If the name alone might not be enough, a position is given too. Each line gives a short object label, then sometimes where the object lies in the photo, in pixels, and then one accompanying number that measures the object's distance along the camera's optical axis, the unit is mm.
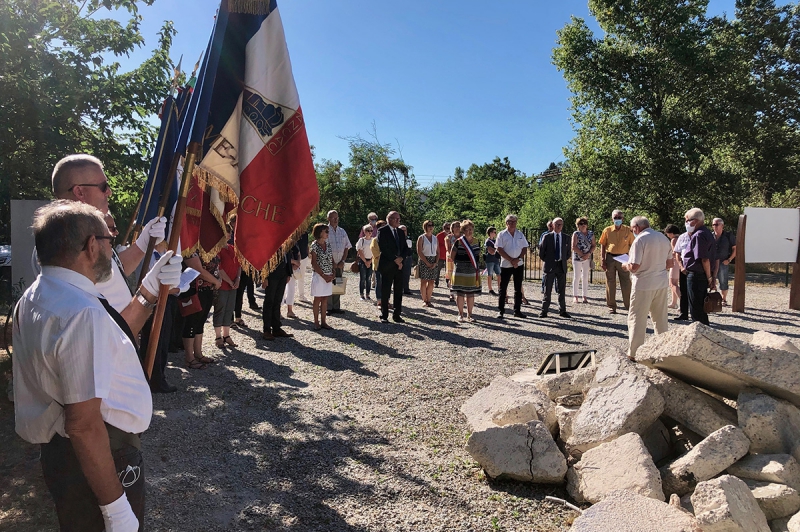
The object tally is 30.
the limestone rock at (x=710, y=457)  3361
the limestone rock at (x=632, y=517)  2881
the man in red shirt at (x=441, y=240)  14188
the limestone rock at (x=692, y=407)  3779
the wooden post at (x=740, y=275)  11039
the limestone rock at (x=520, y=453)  3781
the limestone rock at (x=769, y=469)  3225
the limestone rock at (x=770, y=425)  3455
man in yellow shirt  10797
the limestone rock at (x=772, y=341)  3805
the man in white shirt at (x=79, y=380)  1686
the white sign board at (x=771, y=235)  11086
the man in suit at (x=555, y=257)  10570
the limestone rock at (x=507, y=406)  4340
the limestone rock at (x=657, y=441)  3945
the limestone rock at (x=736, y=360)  3586
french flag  3334
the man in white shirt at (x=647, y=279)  6562
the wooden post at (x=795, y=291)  11945
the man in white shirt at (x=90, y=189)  2541
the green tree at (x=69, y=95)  6379
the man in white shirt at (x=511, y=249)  10070
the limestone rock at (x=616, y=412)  3797
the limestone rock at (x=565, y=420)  4332
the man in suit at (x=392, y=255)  9594
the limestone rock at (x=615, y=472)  3303
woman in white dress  9117
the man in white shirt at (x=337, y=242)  10062
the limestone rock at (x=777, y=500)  3107
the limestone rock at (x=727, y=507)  2828
